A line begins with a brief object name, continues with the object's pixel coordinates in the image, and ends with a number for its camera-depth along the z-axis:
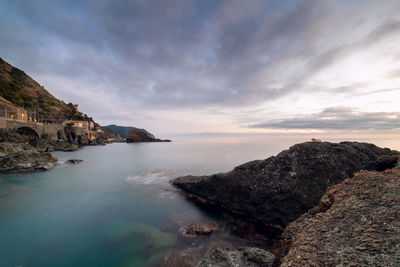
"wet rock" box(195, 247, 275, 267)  4.73
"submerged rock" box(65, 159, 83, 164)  27.05
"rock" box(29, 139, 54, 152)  37.39
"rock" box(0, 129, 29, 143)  29.97
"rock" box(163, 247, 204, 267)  6.42
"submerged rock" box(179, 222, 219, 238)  8.20
